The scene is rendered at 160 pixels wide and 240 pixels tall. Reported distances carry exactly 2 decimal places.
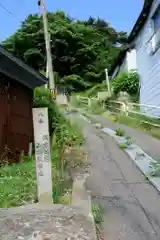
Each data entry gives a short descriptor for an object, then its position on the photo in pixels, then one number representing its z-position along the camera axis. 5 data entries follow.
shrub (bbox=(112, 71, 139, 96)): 13.16
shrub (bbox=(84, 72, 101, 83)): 20.63
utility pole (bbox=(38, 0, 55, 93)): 11.14
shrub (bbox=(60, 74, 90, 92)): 19.52
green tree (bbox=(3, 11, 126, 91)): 19.69
